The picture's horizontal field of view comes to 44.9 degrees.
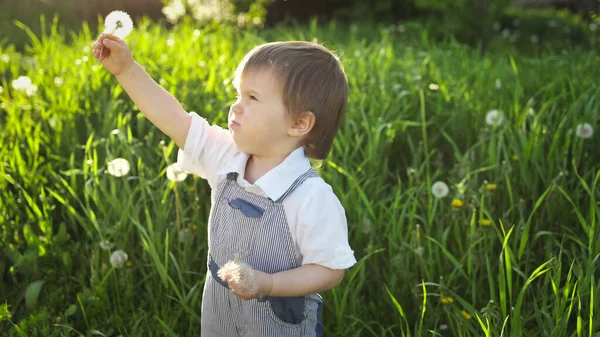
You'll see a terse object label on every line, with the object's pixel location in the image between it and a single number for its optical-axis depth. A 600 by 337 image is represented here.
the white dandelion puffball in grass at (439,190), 2.20
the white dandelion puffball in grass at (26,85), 3.01
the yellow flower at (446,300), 1.88
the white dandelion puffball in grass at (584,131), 2.53
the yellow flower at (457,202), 2.17
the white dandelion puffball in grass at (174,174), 2.03
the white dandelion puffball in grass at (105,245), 1.97
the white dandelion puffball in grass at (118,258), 1.96
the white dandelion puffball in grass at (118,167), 2.11
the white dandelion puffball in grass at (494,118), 2.69
